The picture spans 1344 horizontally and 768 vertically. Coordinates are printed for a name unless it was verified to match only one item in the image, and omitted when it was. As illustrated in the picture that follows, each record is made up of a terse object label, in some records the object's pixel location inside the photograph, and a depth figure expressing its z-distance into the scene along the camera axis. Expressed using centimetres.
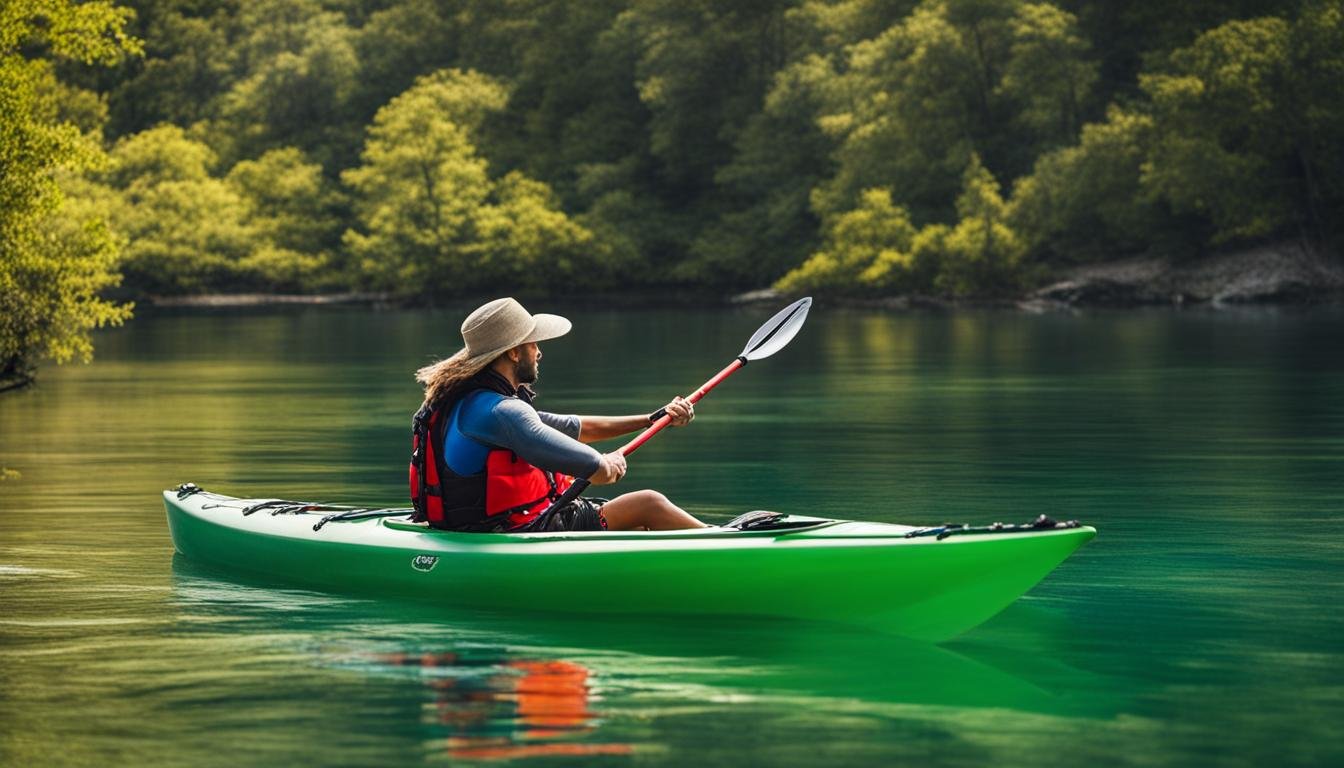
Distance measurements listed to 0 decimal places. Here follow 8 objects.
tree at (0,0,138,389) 1942
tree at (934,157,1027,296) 5972
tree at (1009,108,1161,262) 5609
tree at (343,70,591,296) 6925
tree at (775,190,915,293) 6200
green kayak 838
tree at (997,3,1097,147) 5906
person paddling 888
